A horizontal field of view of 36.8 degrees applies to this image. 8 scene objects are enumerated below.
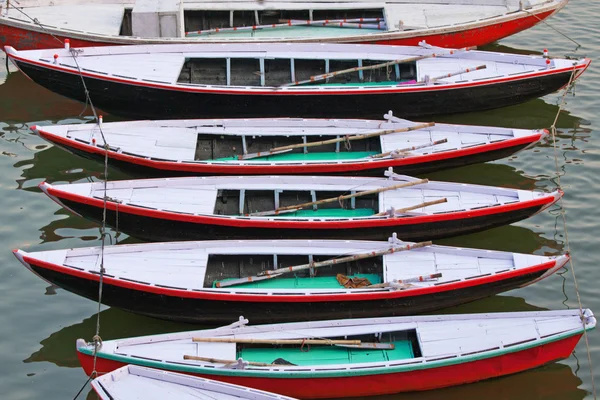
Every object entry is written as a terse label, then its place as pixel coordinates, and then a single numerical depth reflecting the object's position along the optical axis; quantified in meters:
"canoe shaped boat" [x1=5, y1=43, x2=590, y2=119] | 23.55
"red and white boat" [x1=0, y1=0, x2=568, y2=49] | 25.66
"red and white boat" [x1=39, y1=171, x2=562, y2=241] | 19.05
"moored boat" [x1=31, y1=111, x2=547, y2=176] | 20.86
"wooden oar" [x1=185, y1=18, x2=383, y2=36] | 27.34
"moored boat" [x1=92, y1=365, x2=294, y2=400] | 14.72
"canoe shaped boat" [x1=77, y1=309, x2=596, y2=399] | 15.69
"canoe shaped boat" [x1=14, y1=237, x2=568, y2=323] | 17.12
